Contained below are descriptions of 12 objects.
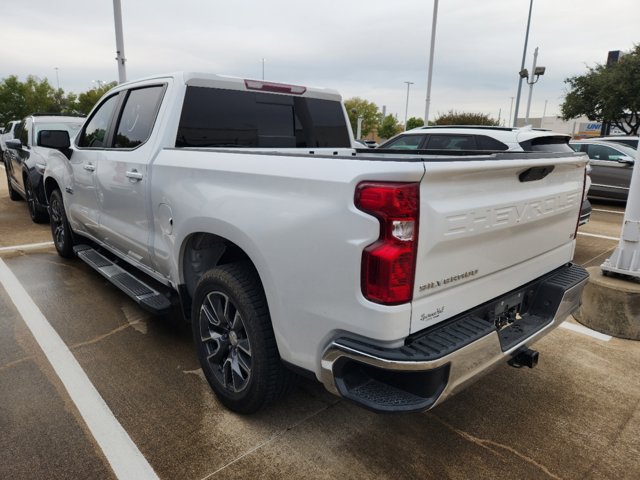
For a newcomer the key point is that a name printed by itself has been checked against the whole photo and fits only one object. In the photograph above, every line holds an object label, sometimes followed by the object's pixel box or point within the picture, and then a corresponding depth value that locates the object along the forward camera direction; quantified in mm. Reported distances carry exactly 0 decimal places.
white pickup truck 1867
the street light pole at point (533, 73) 24319
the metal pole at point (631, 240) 3941
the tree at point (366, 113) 76250
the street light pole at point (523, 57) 24248
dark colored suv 7824
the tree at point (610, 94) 25453
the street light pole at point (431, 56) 21500
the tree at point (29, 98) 52750
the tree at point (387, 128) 72312
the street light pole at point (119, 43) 11758
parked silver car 10984
